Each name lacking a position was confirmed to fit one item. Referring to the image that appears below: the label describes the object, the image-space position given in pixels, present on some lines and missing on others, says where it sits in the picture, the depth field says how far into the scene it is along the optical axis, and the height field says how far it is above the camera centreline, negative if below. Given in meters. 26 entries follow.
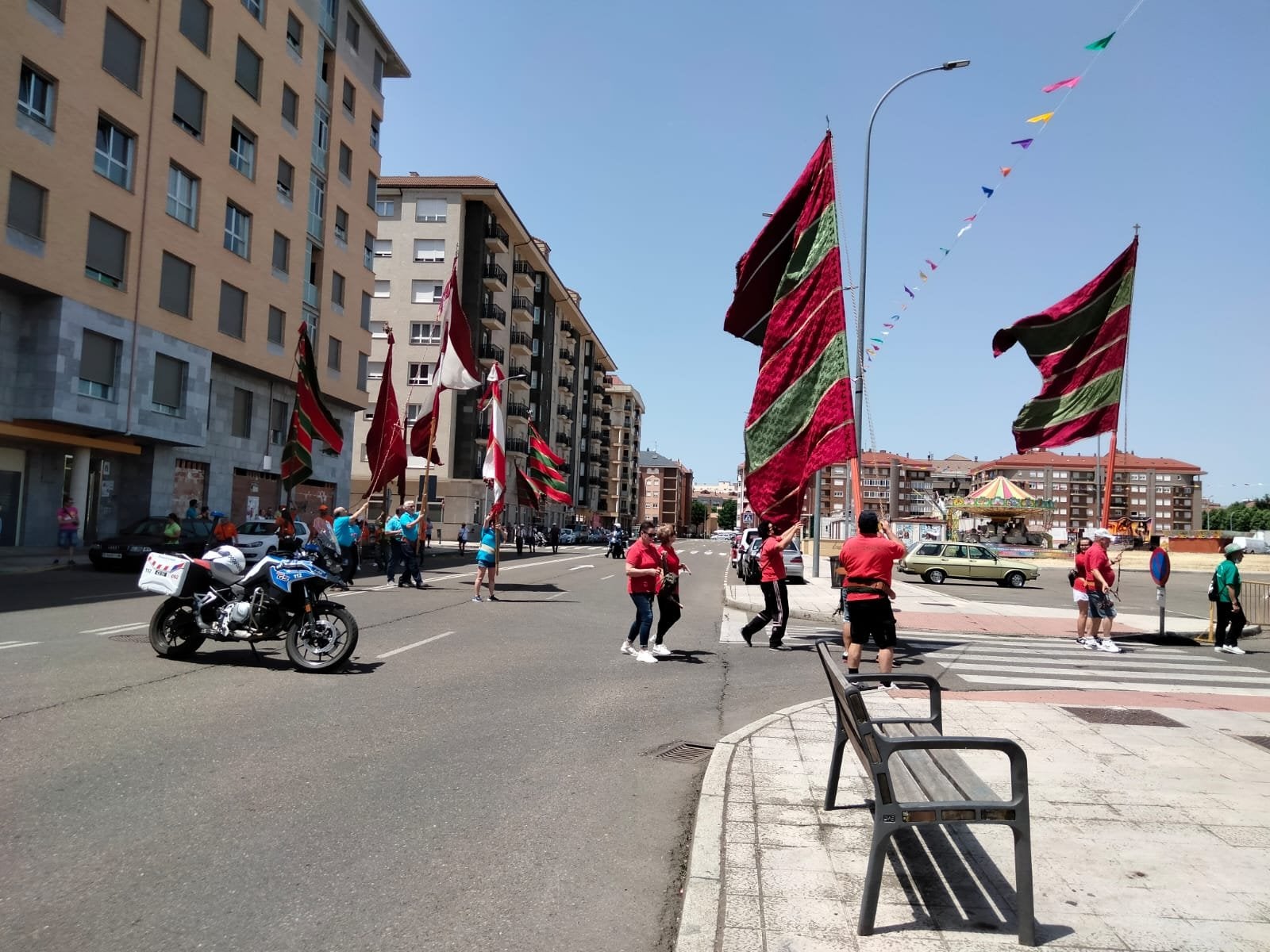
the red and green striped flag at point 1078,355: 12.84 +2.67
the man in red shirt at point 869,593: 7.90 -0.56
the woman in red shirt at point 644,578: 10.35 -0.68
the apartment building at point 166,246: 21.98 +7.39
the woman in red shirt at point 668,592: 10.75 -0.85
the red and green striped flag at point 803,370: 9.70 +1.71
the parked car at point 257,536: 20.69 -0.84
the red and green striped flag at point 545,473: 20.73 +0.97
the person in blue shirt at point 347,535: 18.39 -0.60
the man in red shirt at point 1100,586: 12.81 -0.65
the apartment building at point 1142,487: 159.88 +9.87
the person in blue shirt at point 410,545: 18.34 -0.75
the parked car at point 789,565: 24.42 -1.07
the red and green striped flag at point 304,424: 22.11 +1.95
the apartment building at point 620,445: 127.06 +10.44
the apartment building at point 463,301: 56.81 +13.74
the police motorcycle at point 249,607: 8.56 -1.02
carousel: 60.44 +1.63
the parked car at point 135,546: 19.17 -1.08
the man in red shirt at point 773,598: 11.45 -0.94
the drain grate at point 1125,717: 7.31 -1.45
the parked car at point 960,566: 31.48 -1.09
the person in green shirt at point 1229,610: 13.02 -0.92
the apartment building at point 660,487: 176.50 +6.52
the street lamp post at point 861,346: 19.06 +4.12
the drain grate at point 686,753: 6.00 -1.57
